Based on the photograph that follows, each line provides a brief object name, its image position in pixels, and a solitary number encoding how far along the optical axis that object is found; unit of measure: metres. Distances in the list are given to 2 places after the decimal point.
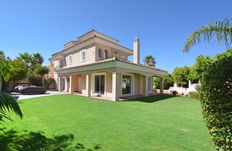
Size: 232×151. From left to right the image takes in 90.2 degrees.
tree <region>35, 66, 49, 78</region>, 28.01
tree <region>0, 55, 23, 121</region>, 2.26
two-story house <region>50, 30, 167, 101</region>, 13.63
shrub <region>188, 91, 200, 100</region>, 17.13
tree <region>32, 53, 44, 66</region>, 40.01
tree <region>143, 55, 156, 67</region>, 45.44
